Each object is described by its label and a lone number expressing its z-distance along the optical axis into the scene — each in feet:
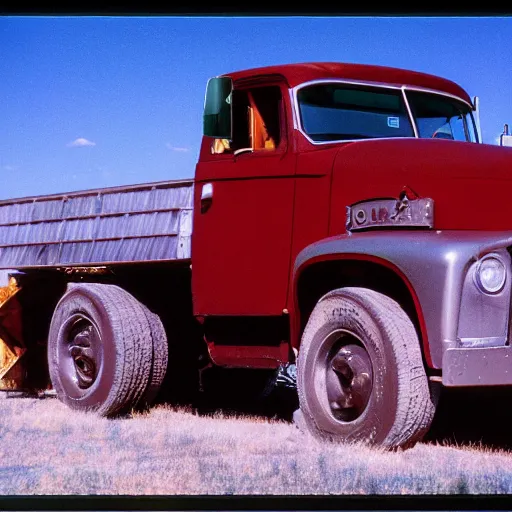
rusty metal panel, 29.76
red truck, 17.75
